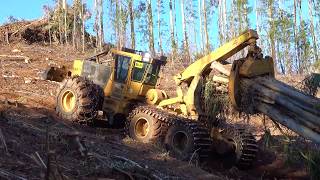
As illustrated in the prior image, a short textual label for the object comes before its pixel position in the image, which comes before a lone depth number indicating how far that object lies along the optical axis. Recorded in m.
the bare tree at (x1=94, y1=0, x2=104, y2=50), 32.59
